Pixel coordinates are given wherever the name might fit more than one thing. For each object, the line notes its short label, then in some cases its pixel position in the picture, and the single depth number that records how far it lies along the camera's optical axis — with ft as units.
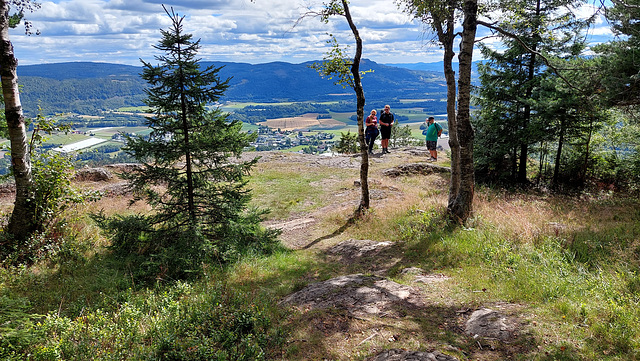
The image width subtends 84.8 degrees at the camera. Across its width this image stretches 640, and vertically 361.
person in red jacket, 69.15
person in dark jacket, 69.21
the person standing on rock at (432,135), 64.18
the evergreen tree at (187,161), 25.63
